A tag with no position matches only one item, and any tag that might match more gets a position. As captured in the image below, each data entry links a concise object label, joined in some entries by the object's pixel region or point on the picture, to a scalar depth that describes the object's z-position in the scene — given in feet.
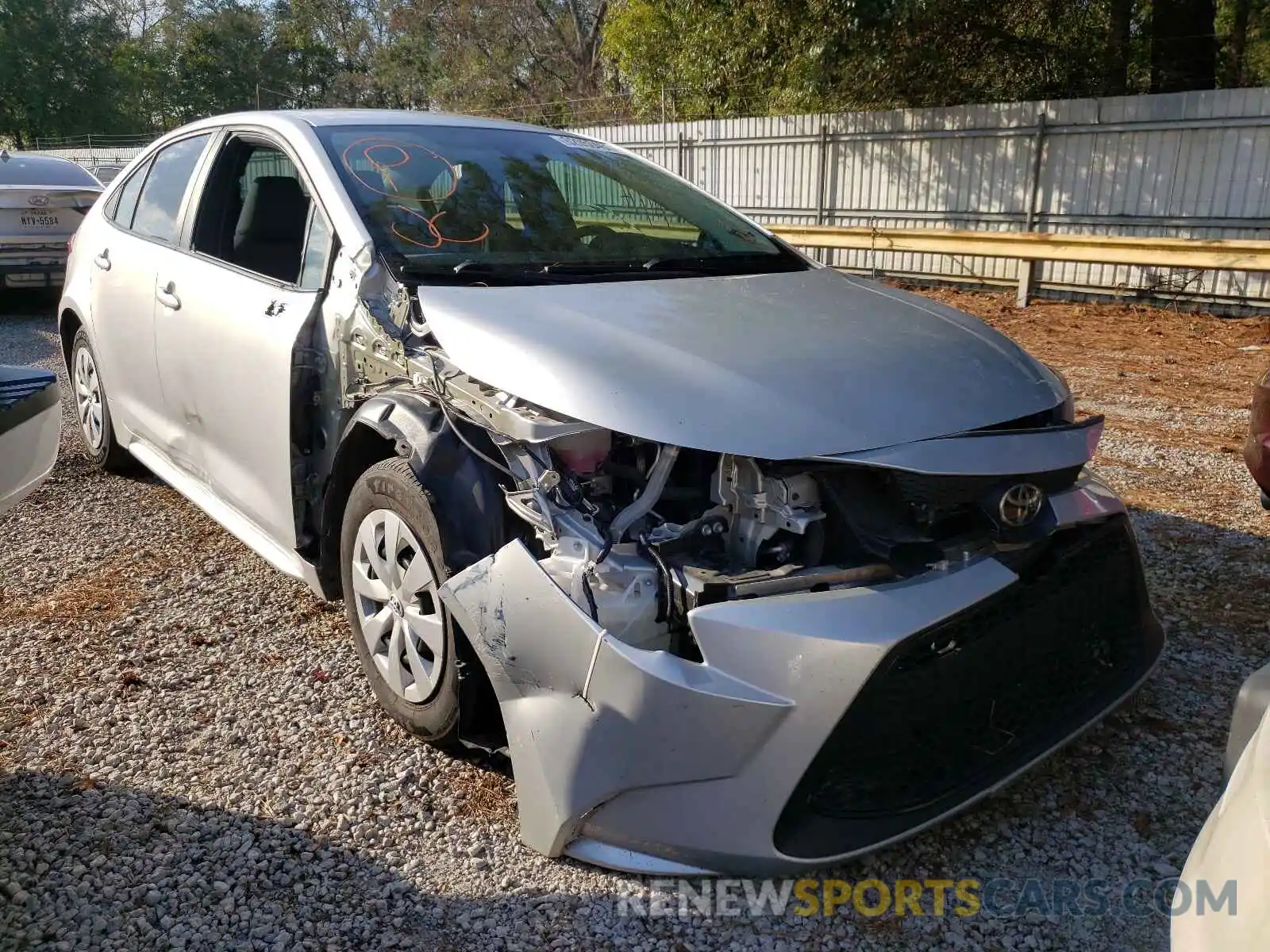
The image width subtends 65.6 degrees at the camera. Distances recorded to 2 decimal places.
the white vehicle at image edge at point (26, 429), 8.78
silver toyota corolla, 7.04
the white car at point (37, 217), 30.86
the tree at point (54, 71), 125.90
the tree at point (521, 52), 108.27
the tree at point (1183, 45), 38.93
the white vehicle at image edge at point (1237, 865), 4.34
